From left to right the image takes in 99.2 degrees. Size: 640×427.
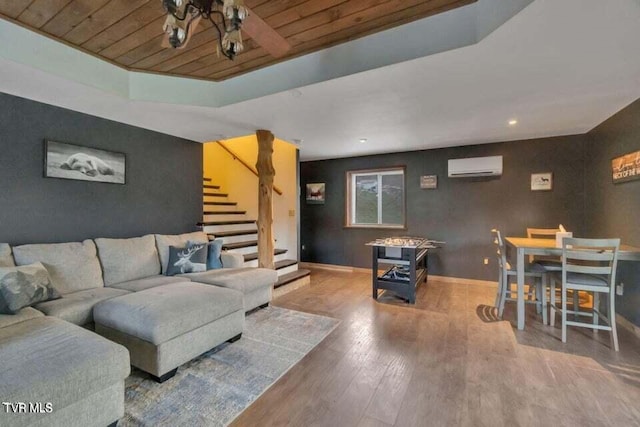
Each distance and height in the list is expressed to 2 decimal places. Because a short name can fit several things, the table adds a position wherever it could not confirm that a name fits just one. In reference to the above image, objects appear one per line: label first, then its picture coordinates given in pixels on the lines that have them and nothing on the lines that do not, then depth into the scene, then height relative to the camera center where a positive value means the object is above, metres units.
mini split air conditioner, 4.21 +0.67
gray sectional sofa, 1.27 -0.75
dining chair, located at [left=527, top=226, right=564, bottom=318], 2.87 -0.61
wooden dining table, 2.70 -0.44
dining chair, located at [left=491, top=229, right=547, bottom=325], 2.90 -0.81
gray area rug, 1.60 -1.21
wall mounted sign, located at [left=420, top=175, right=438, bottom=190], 4.71 +0.47
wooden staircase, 4.25 -0.38
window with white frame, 5.14 +0.22
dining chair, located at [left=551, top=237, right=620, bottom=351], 2.34 -0.62
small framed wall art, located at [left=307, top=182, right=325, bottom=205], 5.73 +0.34
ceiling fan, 1.18 +0.87
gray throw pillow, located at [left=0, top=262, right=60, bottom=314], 1.88 -0.58
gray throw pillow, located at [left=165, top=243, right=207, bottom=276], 3.12 -0.60
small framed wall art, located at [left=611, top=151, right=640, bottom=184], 2.56 +0.42
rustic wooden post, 3.66 +0.08
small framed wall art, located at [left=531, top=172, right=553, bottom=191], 3.99 +0.41
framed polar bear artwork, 2.75 +0.50
